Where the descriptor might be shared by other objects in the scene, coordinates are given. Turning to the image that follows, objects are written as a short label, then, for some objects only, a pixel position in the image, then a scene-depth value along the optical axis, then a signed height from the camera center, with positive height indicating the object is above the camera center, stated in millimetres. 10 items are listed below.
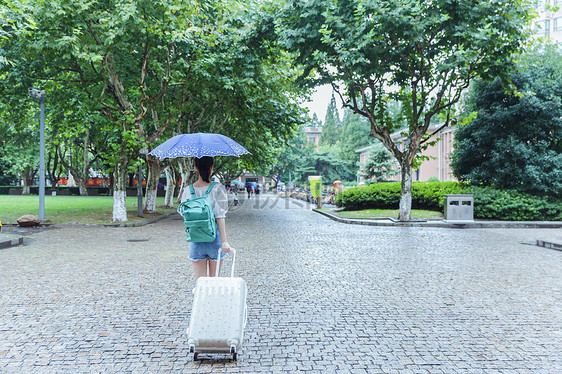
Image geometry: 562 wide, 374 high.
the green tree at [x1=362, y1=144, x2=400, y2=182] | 30881 +1863
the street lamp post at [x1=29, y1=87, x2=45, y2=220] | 16033 +1410
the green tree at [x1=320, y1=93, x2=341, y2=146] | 103875 +15437
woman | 4336 -176
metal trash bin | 17688 -713
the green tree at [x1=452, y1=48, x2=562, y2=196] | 18516 +2723
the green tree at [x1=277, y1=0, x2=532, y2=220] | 14953 +5386
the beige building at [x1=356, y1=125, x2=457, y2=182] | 41406 +2765
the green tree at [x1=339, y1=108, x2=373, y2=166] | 70500 +9780
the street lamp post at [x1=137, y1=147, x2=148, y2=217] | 19203 -310
